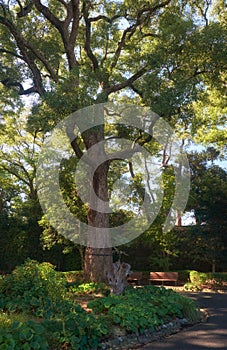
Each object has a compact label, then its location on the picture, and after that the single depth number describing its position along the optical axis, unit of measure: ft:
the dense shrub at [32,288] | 18.33
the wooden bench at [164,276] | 45.24
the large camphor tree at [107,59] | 31.75
